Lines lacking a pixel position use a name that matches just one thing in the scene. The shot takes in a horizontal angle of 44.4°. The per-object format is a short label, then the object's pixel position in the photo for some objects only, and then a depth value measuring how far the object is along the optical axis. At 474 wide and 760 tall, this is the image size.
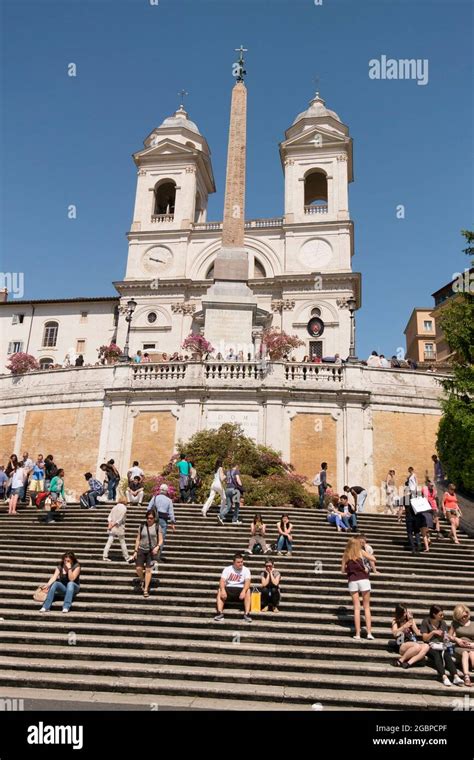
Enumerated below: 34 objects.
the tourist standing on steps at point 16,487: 16.38
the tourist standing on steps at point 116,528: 12.43
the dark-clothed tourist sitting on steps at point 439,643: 8.26
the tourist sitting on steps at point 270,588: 10.35
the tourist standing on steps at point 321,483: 17.97
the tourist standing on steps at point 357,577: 9.43
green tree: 17.12
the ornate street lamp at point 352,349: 22.45
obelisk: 25.83
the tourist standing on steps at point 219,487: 14.88
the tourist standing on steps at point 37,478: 18.55
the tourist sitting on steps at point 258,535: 12.52
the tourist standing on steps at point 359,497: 16.01
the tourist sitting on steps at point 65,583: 10.26
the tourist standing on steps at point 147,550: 10.84
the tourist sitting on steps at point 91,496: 16.75
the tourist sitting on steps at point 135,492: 16.64
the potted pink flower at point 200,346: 24.19
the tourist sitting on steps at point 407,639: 8.55
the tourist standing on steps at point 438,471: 20.09
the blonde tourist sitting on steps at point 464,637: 8.31
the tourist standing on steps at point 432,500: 14.78
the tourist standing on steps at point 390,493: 20.42
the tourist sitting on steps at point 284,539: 12.74
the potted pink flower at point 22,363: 36.50
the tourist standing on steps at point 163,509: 12.82
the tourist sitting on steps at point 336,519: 14.99
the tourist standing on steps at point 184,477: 17.12
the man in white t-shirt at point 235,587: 9.93
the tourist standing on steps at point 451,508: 14.77
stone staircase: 7.91
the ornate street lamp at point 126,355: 22.90
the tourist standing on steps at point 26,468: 17.69
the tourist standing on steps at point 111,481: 17.45
